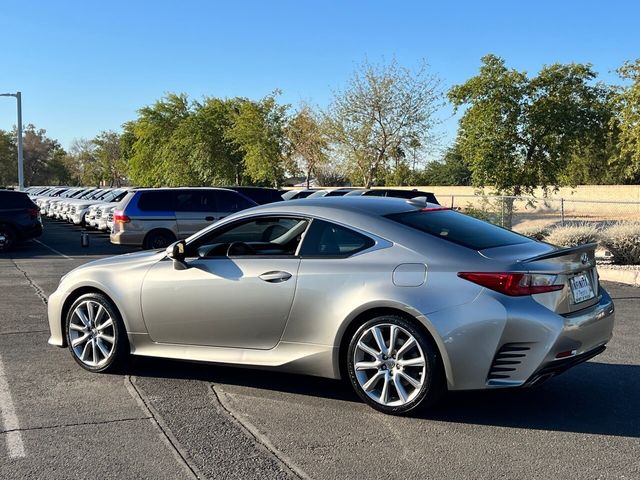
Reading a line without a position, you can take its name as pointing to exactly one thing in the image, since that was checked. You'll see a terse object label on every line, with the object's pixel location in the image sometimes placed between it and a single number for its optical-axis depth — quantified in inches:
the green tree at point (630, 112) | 949.8
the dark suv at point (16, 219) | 725.9
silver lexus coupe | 180.9
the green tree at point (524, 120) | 1006.4
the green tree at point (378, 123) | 1234.6
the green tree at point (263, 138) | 1802.4
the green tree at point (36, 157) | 3986.2
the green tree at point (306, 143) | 1705.2
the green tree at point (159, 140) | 2134.6
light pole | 1513.3
